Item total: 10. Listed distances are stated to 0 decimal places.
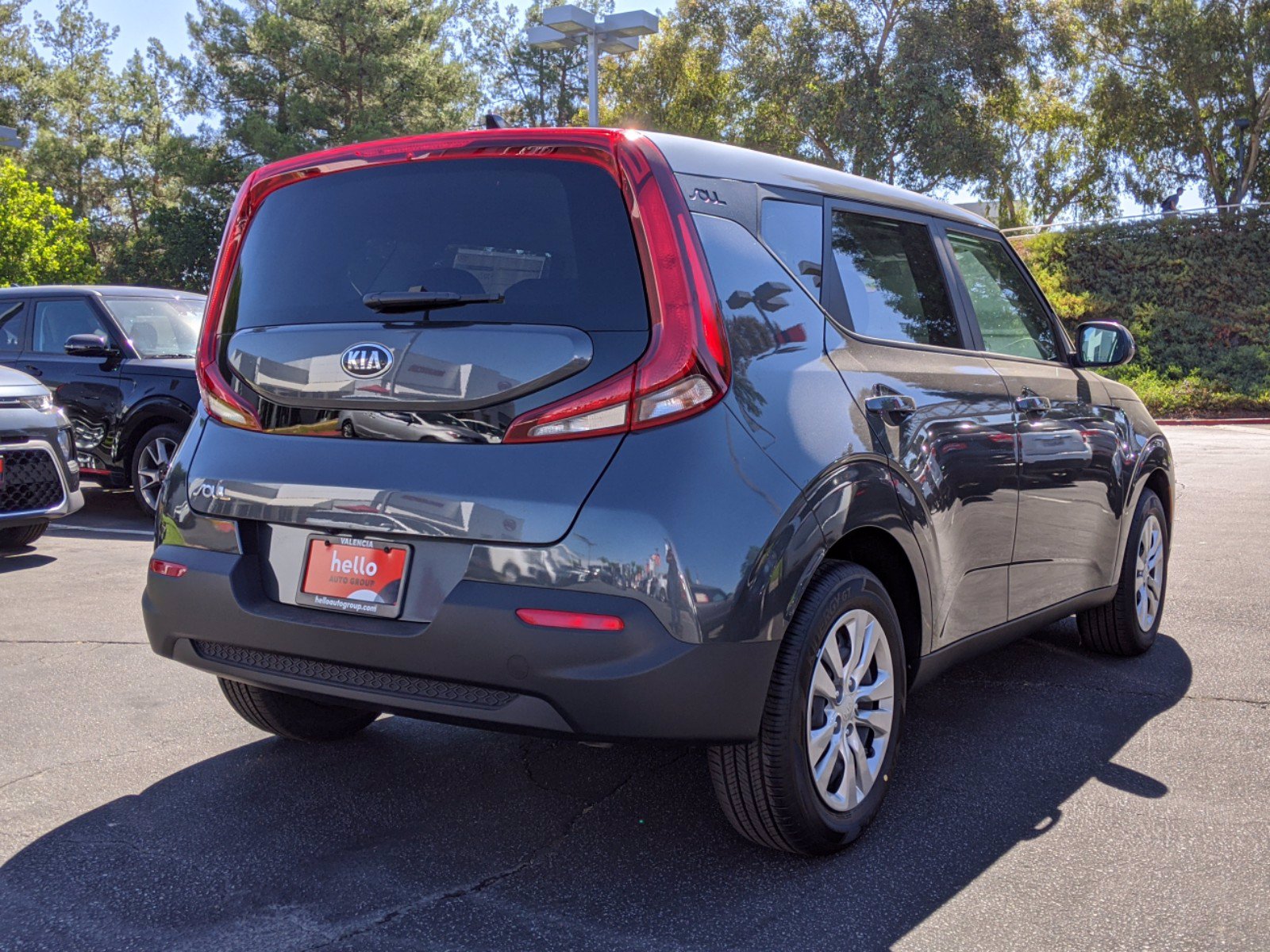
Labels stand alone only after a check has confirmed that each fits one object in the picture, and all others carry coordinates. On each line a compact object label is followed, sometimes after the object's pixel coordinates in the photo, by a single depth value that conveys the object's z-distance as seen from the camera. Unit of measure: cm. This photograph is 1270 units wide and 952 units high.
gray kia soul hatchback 265
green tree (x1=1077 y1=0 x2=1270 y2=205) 2964
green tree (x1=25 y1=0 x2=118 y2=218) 4938
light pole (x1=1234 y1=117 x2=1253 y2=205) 3128
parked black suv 883
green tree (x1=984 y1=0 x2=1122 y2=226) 2980
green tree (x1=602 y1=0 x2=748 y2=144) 3175
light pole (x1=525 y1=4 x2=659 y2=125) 1551
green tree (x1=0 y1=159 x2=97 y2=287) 2255
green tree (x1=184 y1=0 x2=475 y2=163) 3728
